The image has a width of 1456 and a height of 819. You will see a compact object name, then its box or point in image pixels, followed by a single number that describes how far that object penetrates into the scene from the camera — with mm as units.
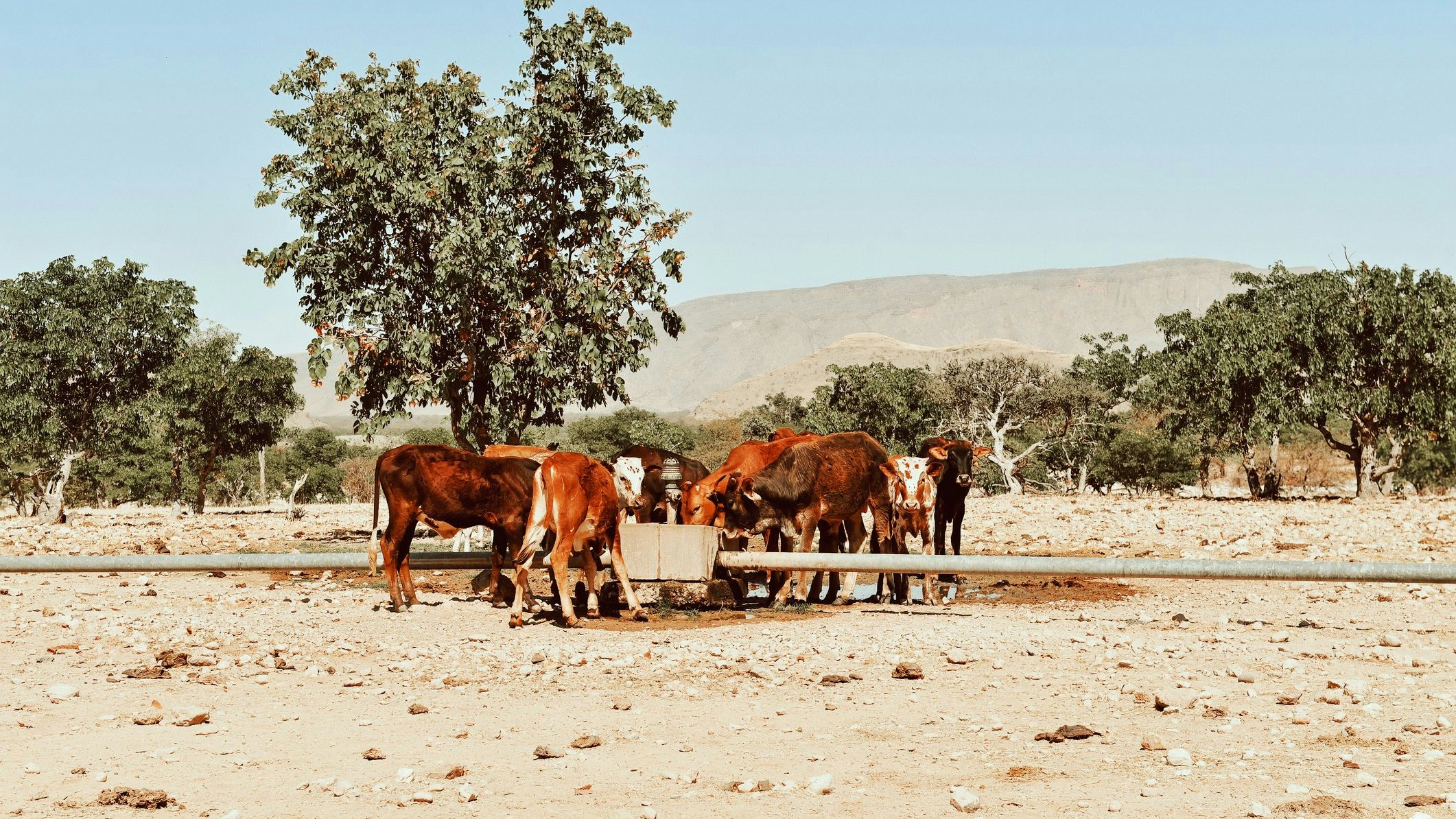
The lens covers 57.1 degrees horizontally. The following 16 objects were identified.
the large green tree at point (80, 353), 40000
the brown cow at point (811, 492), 15531
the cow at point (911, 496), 16406
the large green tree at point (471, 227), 24438
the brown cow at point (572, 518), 13875
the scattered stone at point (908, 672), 11008
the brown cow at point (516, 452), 16906
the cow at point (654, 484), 16906
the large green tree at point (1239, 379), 42281
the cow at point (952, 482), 16828
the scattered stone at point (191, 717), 9461
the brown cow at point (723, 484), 15266
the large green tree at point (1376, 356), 41562
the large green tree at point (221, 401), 42844
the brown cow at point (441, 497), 14859
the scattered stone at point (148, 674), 11141
